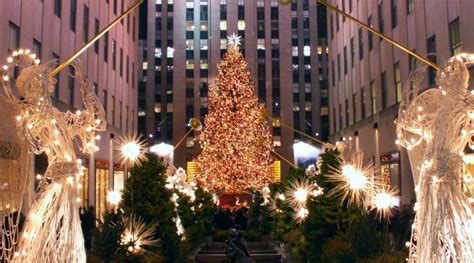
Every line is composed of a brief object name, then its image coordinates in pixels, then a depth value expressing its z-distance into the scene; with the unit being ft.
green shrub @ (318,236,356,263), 41.93
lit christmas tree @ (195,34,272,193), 119.34
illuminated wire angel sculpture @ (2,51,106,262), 26.43
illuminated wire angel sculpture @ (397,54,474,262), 24.06
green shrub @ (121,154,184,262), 50.68
